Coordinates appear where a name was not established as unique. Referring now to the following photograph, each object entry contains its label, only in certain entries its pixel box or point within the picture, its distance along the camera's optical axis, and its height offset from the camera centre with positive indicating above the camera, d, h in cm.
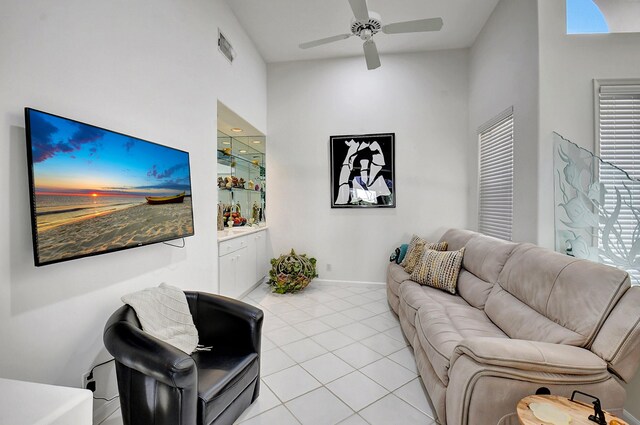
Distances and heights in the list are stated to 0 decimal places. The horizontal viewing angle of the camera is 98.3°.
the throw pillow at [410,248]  365 -70
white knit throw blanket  163 -71
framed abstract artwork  441 +43
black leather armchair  125 -92
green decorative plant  410 -112
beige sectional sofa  126 -79
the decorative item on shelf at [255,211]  485 -20
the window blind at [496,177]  313 +21
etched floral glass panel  185 -14
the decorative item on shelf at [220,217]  359 -22
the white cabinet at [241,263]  324 -85
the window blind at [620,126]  233 +55
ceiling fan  245 +163
